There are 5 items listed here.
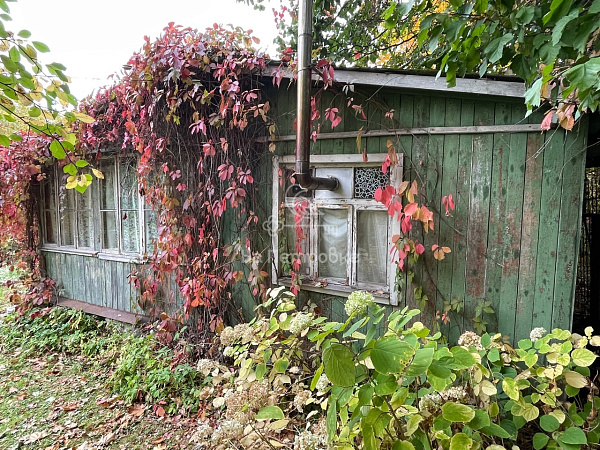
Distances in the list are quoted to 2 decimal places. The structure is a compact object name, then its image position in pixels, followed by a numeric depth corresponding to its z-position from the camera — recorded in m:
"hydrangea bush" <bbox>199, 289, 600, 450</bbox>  1.16
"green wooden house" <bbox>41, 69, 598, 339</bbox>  2.52
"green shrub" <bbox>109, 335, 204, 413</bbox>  3.51
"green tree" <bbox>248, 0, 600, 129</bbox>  1.44
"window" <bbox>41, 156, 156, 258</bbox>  4.89
